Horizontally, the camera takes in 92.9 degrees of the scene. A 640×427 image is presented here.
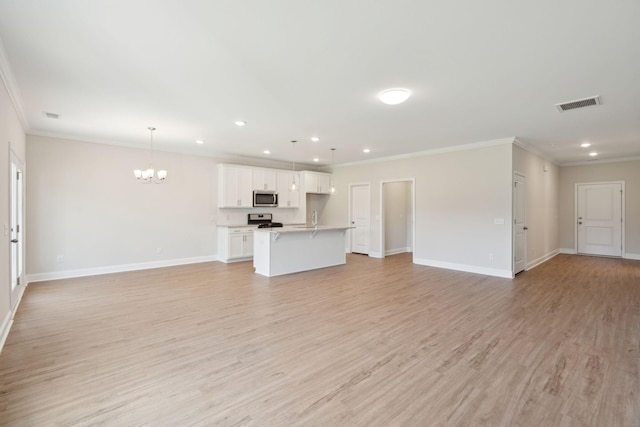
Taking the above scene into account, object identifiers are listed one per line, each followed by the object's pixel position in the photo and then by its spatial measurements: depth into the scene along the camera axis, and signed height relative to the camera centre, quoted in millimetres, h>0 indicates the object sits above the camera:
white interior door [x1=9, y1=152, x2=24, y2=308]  4215 -213
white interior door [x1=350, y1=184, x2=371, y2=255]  8586 -174
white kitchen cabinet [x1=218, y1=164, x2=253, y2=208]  7430 +624
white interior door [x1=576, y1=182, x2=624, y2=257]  8023 -210
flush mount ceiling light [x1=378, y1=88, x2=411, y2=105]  3398 +1314
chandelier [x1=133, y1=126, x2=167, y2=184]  5520 +688
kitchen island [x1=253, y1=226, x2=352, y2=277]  5827 -784
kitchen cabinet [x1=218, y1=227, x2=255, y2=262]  7234 -783
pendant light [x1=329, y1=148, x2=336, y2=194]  6997 +1413
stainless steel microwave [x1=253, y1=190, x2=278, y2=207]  7954 +352
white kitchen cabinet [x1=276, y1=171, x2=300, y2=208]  8484 +562
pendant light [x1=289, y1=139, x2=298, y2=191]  6255 +1408
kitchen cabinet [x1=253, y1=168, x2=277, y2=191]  7961 +856
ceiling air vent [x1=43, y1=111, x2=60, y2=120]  4352 +1412
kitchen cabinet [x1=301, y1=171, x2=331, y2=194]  8883 +875
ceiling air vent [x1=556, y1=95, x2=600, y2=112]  3631 +1332
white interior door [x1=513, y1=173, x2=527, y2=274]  5910 -245
